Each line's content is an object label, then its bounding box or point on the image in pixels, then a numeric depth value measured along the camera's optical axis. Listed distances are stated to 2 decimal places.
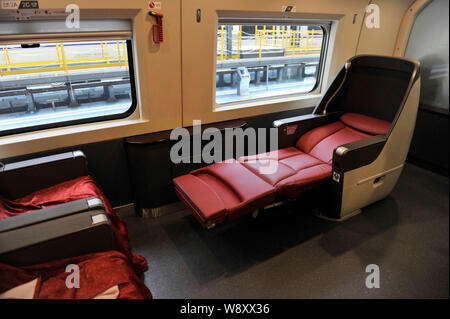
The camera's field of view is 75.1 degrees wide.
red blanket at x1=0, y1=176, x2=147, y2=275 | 2.09
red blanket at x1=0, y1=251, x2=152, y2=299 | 1.60
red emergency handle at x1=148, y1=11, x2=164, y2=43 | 2.34
